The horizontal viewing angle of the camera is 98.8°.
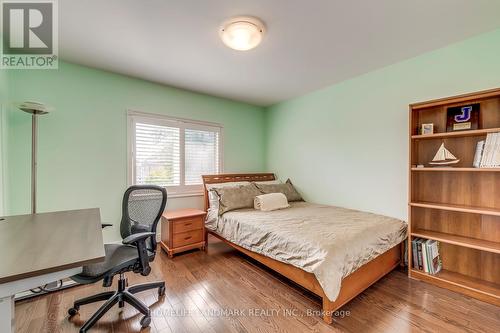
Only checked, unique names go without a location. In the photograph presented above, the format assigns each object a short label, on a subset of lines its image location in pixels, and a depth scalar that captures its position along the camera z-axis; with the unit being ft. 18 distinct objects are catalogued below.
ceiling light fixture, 6.08
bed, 5.60
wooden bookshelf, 6.56
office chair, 4.94
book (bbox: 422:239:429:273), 7.34
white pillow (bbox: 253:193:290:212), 9.99
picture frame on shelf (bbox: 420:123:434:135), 7.48
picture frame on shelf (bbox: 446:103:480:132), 6.80
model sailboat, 7.13
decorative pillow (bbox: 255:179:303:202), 11.58
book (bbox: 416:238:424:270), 7.48
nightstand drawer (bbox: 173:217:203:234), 9.50
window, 10.21
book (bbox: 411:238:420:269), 7.58
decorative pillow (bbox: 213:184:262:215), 9.93
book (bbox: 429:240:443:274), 7.29
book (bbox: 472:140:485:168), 6.54
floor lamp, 6.52
